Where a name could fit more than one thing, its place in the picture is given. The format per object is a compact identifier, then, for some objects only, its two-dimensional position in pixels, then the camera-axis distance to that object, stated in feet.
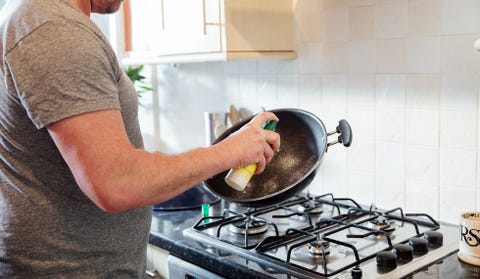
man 2.69
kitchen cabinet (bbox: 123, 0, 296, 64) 5.28
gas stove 3.95
